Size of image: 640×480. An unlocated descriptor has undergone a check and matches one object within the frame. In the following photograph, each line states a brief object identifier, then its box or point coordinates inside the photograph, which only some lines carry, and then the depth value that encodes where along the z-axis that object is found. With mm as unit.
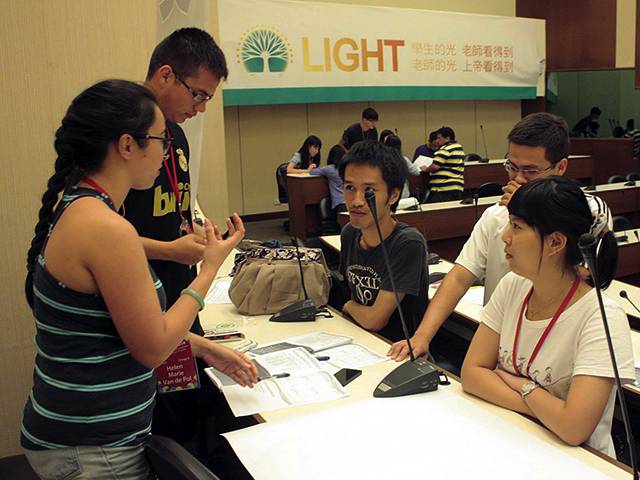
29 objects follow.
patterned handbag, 2350
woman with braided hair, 1093
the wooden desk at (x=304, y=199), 7160
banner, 8070
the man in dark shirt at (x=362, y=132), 7613
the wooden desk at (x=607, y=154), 9891
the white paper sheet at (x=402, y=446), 1242
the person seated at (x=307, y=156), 7758
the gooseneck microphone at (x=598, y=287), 979
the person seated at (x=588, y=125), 11195
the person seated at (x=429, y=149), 7756
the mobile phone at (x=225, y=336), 2107
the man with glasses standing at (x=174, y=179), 1814
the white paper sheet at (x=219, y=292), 2621
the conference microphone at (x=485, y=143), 10926
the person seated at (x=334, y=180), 6844
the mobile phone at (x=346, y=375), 1706
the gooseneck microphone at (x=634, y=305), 2518
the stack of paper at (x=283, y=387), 1594
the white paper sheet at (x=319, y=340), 1998
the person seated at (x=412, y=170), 6591
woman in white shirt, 1326
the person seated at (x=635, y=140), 9742
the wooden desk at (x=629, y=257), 4117
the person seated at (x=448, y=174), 7090
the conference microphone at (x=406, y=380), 1591
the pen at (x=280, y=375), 1761
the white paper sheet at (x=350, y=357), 1829
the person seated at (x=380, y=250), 2104
